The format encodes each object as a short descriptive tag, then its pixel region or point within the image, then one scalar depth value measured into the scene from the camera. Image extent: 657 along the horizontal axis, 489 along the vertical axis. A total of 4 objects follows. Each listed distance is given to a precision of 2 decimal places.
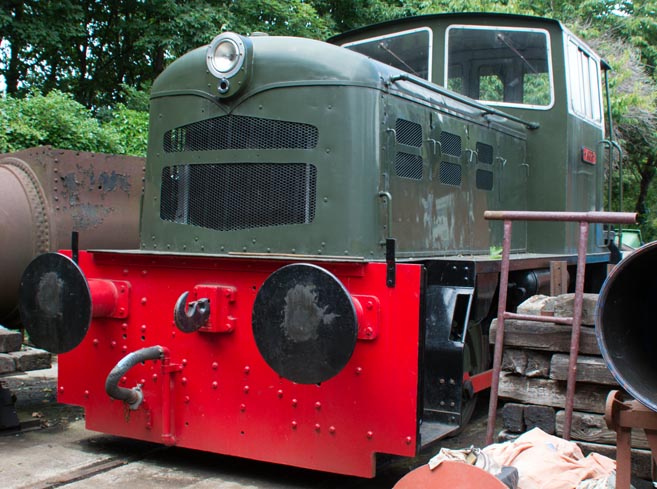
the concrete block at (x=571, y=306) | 3.74
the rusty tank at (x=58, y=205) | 5.43
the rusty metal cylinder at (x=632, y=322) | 2.78
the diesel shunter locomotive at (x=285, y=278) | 3.83
